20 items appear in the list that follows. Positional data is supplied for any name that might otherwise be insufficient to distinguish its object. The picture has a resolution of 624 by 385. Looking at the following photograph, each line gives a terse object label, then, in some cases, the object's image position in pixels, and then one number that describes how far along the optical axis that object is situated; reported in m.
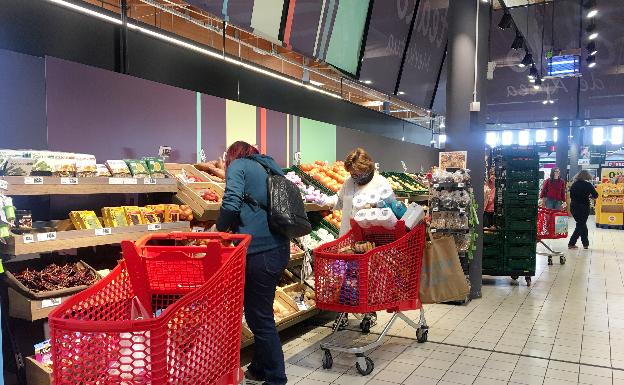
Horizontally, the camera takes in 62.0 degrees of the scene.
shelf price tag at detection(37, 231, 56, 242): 2.74
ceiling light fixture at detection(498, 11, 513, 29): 9.50
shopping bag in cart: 4.39
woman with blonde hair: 4.79
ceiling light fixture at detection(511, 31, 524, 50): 10.80
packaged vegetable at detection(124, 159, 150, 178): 3.64
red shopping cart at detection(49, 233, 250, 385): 1.87
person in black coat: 11.45
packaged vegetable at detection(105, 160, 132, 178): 3.48
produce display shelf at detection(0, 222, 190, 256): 2.63
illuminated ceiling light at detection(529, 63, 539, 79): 13.68
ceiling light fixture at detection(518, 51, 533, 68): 12.42
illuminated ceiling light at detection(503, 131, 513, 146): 29.76
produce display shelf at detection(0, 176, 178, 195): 2.74
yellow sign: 17.81
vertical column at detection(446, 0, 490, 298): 6.70
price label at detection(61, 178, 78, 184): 3.00
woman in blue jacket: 3.29
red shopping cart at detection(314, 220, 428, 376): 3.94
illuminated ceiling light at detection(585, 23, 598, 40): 12.91
